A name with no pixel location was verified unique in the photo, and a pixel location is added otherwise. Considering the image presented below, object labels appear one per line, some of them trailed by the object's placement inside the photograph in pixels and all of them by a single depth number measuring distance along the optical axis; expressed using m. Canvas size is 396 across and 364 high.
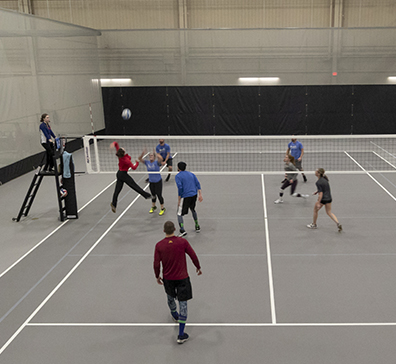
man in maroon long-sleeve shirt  5.74
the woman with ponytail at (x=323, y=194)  9.43
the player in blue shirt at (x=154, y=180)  11.25
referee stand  10.83
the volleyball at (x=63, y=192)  10.92
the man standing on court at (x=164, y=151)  14.27
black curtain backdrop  24.84
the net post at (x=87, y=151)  11.38
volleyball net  16.48
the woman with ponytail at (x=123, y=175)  10.69
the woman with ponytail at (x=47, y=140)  11.77
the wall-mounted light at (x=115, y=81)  25.92
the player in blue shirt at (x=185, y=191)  9.43
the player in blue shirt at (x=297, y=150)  13.41
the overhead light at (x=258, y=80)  25.20
